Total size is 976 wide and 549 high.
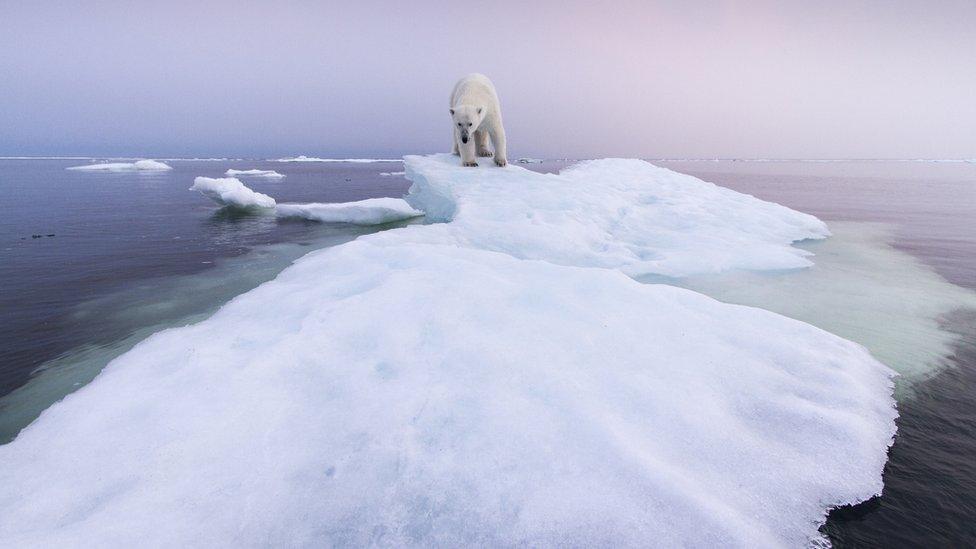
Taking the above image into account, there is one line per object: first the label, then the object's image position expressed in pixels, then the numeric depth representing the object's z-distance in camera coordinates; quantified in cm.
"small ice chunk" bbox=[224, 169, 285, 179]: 3853
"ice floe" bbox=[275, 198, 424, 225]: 1083
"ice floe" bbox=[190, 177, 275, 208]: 1346
